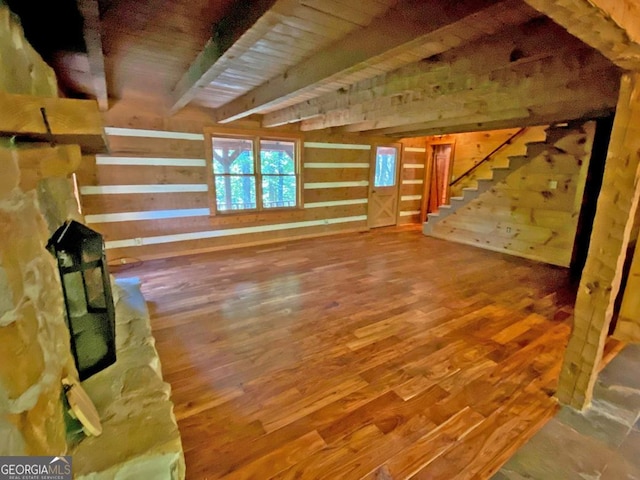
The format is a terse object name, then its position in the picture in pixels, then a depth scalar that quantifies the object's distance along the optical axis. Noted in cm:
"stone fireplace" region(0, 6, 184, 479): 86
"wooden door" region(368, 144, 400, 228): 670
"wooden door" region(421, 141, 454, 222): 744
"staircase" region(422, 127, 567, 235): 450
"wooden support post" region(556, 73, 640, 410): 146
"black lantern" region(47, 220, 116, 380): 148
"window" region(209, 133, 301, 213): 495
